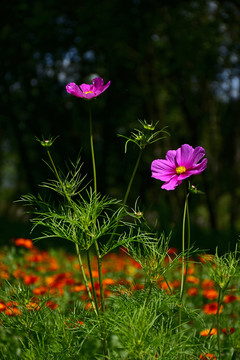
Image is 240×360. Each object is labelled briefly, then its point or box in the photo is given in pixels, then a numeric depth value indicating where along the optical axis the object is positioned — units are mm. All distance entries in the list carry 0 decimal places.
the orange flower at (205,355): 1416
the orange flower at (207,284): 3115
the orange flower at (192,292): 3068
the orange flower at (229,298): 2703
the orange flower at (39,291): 2383
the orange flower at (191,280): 3151
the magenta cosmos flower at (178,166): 1440
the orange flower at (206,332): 1901
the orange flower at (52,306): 1905
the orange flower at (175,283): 3448
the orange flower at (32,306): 1599
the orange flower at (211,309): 2490
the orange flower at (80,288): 2586
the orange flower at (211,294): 2834
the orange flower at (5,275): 2639
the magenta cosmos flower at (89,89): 1478
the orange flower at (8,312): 1737
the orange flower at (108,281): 2494
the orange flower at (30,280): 2754
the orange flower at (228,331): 1812
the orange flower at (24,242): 2949
